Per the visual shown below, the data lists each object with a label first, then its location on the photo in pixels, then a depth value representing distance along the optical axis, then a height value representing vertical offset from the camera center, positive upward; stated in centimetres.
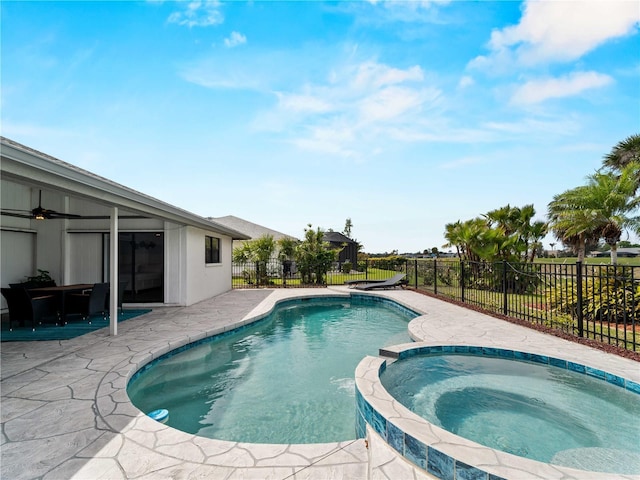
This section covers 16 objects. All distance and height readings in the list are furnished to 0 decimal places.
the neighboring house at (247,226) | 2856 +226
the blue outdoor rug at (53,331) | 606 -169
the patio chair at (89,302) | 734 -123
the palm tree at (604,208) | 1124 +152
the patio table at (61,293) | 707 -95
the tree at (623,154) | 1568 +491
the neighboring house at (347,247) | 3102 +49
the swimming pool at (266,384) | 371 -211
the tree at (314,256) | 1697 -33
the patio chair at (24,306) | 646 -117
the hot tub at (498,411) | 248 -194
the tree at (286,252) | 1720 -10
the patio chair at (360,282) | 1556 -167
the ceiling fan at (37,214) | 713 +93
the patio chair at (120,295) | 805 -117
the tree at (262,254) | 1680 -21
